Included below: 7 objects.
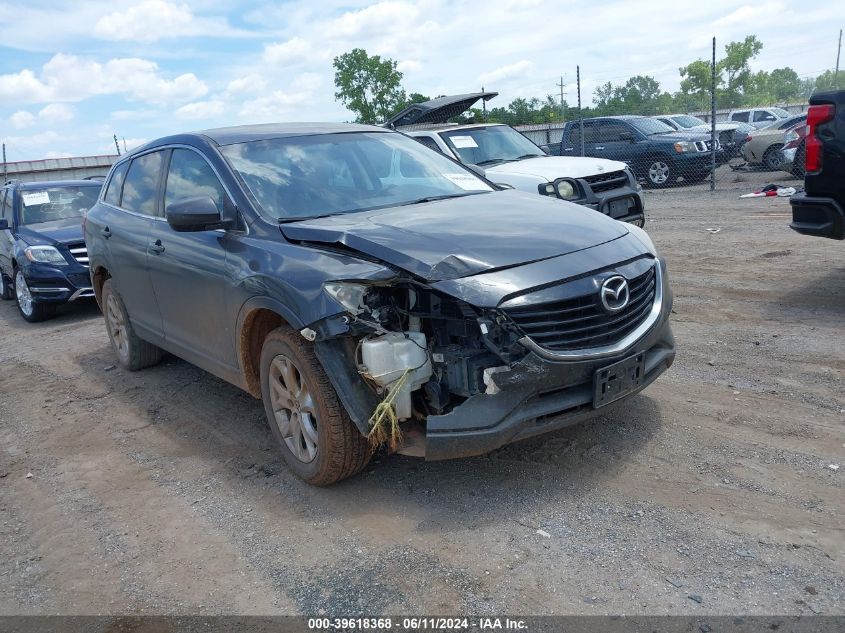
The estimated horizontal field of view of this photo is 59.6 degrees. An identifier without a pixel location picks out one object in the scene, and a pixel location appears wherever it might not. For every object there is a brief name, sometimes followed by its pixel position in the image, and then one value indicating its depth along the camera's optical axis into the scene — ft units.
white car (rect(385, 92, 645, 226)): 30.19
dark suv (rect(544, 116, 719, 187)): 55.06
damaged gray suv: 10.95
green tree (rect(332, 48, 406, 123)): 173.68
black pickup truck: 18.49
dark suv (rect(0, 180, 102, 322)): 29.55
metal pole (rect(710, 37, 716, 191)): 48.96
